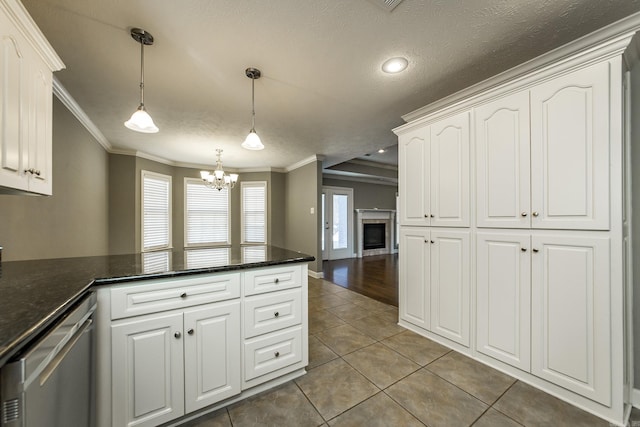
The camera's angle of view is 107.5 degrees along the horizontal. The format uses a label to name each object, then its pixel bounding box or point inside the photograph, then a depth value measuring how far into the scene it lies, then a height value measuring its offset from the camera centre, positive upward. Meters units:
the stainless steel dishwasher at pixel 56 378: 0.67 -0.57
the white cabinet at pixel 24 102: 1.12 +0.61
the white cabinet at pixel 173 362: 1.24 -0.85
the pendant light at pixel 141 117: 1.54 +0.64
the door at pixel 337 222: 6.69 -0.25
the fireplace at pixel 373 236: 7.38 -0.74
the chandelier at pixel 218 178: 3.75 +0.61
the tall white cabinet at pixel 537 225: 1.40 -0.09
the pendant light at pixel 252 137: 1.99 +0.66
